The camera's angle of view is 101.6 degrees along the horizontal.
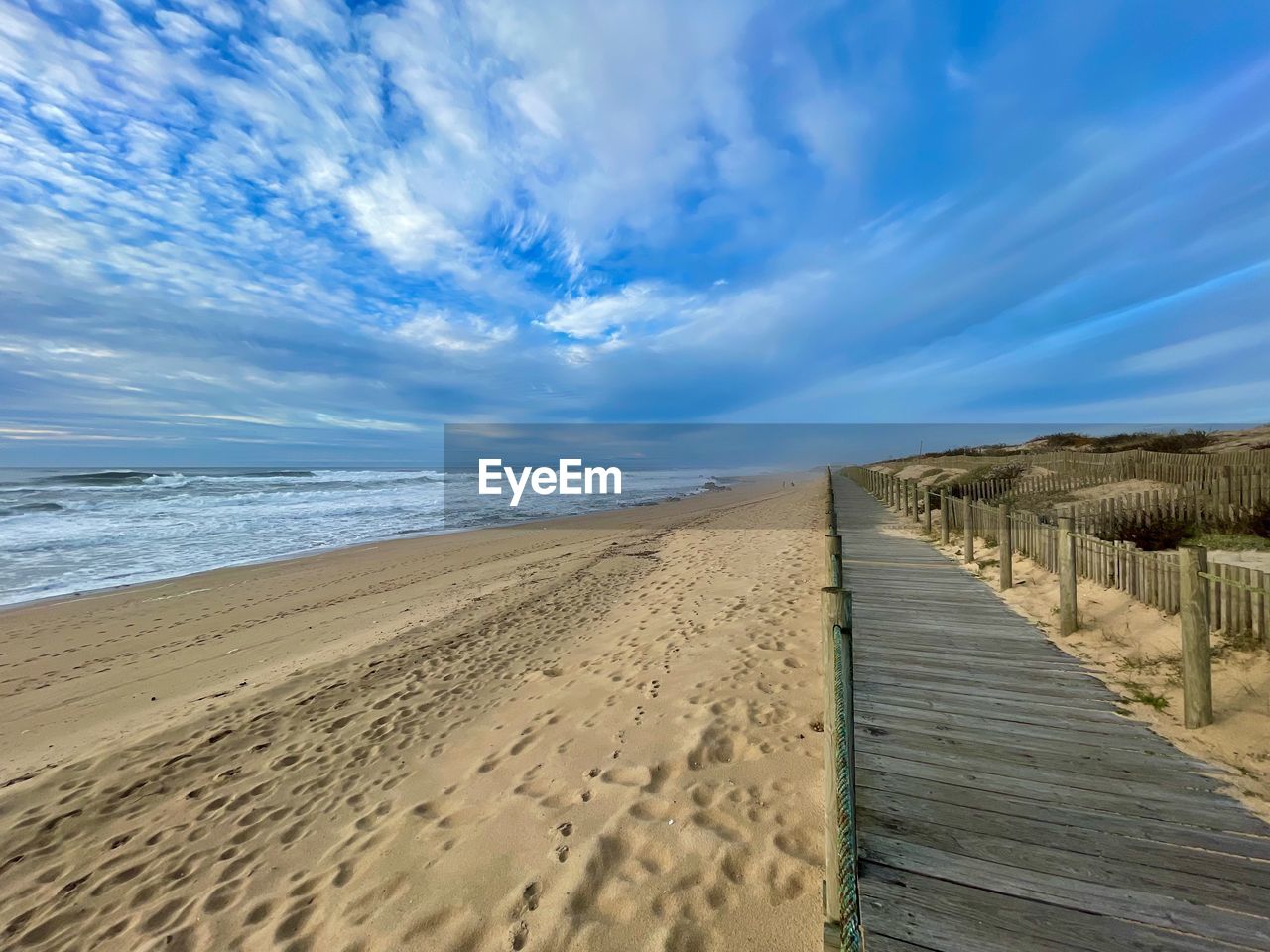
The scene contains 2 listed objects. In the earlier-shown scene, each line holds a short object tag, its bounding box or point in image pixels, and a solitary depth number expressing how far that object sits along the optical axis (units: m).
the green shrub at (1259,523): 8.56
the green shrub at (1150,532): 8.62
